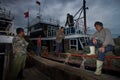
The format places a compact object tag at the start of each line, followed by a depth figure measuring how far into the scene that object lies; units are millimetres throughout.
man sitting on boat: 1802
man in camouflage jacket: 2405
